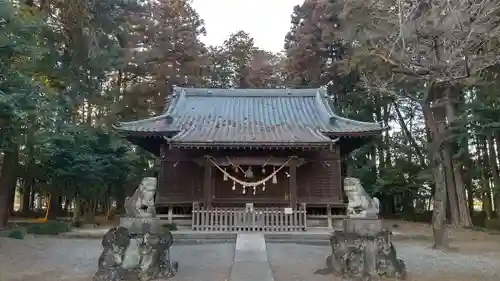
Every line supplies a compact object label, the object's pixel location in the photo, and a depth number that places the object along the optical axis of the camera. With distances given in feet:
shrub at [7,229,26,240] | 37.91
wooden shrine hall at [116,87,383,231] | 42.93
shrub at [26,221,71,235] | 46.26
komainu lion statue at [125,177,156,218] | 23.17
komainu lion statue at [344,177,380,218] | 23.49
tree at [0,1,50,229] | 26.71
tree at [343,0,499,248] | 17.88
